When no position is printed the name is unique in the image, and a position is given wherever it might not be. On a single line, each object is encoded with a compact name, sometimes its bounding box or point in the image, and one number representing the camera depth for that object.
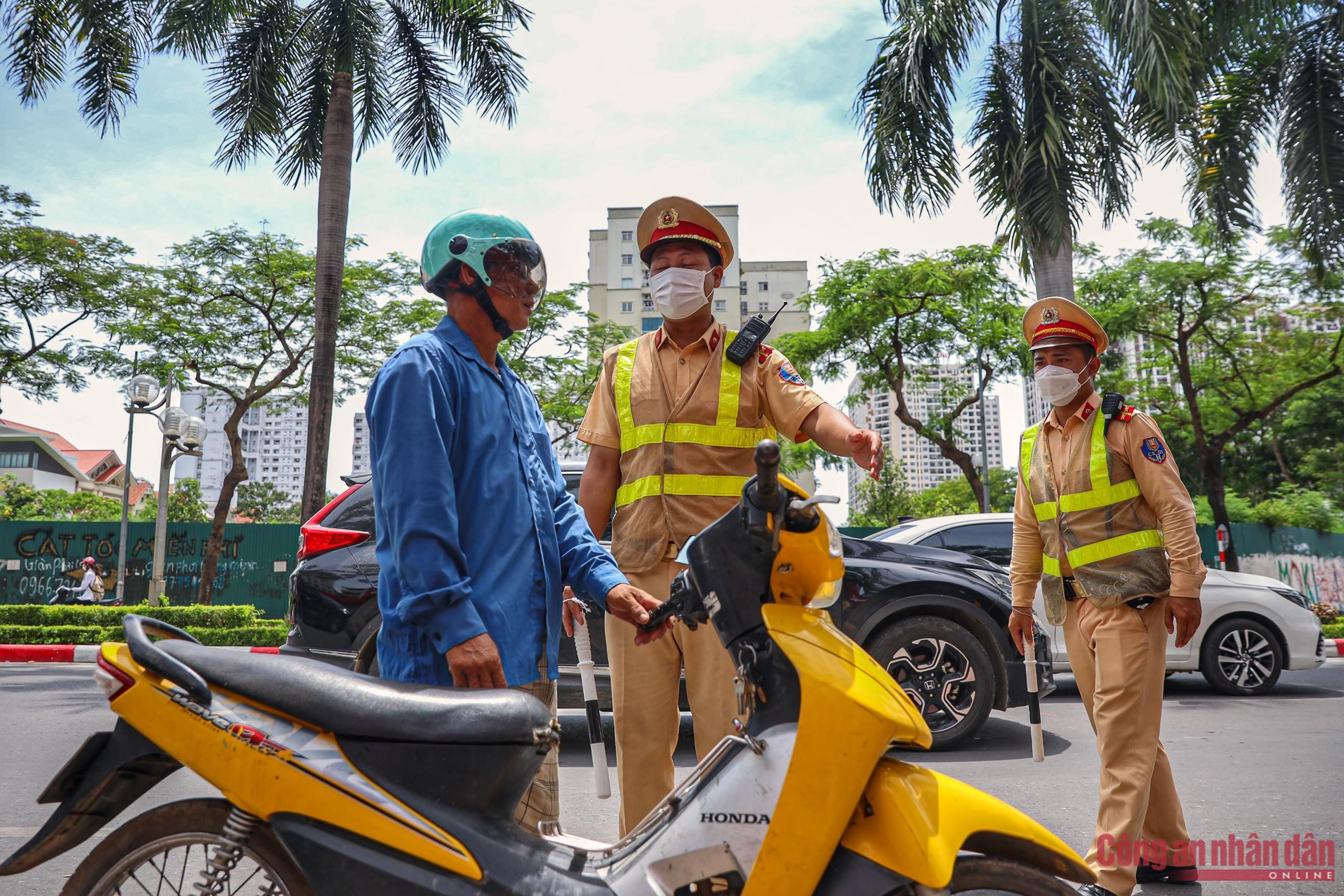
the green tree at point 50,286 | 18.05
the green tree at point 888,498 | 38.56
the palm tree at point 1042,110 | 11.86
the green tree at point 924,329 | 21.86
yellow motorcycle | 1.73
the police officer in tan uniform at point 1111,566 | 3.12
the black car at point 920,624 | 5.45
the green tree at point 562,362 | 22.48
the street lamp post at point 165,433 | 15.07
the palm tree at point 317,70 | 12.41
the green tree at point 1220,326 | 20.02
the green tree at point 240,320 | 19.36
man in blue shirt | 2.05
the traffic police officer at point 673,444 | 2.82
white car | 8.22
